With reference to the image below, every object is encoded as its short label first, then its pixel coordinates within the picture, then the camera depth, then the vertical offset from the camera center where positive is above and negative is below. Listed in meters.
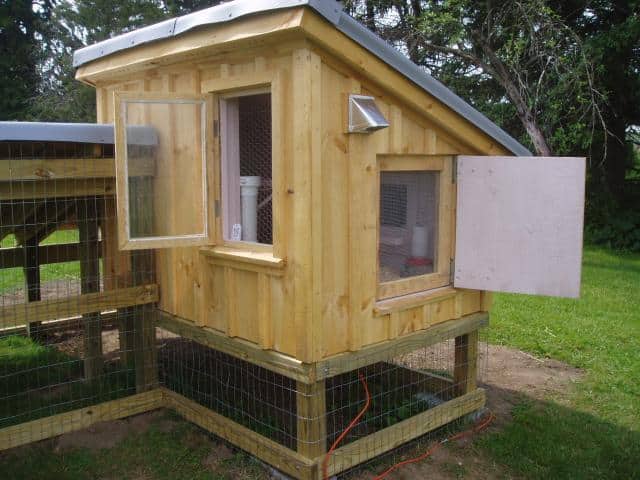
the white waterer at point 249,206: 4.14 -0.18
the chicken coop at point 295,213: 3.66 -0.23
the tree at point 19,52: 20.94 +4.31
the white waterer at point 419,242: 4.43 -0.44
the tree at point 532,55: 10.64 +2.21
